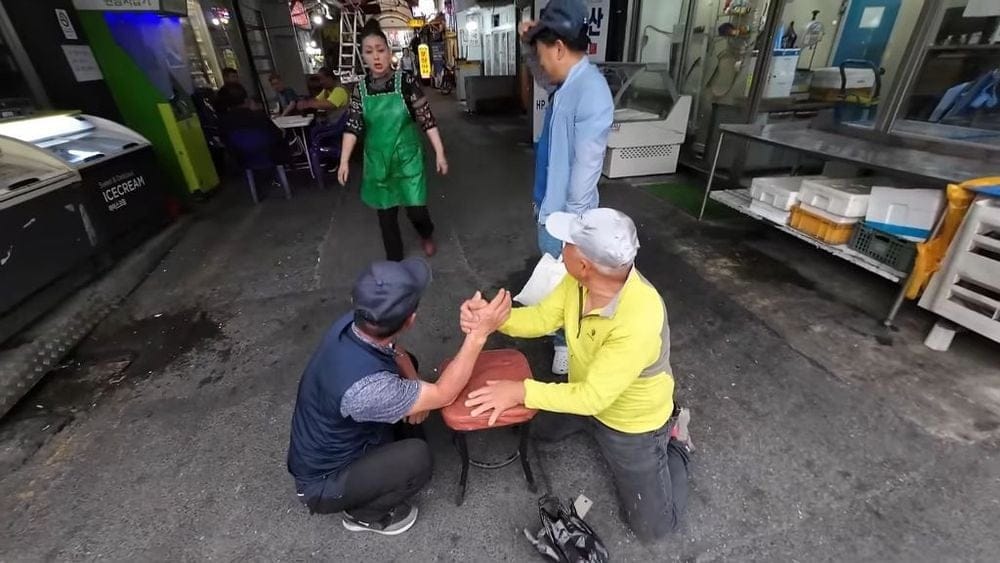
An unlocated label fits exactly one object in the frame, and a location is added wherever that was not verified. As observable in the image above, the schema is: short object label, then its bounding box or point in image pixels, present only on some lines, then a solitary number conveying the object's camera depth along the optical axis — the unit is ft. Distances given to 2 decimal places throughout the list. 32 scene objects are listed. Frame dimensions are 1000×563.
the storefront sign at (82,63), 14.71
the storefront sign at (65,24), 14.46
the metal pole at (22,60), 13.00
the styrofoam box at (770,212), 11.11
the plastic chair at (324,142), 20.06
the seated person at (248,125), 16.56
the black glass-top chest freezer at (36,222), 8.98
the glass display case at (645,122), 18.47
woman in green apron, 10.12
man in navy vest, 4.42
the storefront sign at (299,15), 38.10
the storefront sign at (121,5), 14.75
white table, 18.11
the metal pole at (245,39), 28.96
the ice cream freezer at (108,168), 11.56
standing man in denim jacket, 6.18
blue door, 12.89
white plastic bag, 6.89
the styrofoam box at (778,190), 11.00
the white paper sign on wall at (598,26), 21.35
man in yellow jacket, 4.44
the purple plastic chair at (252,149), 16.80
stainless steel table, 8.71
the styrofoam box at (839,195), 9.40
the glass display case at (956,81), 10.05
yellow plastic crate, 9.81
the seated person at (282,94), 25.26
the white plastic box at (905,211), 8.42
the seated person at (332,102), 22.30
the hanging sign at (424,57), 66.90
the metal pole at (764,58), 15.08
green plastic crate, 8.79
